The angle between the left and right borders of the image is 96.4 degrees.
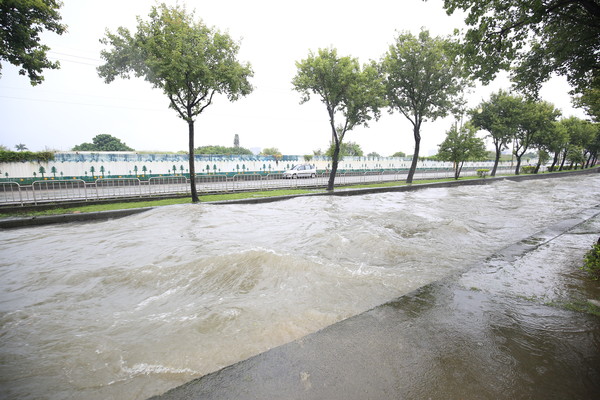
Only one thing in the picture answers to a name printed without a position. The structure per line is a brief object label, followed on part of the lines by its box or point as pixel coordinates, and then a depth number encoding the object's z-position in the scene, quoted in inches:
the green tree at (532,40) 257.3
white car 1110.7
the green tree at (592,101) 562.9
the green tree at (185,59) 436.5
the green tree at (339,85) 669.3
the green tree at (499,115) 1164.5
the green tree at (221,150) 3250.5
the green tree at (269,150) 3683.8
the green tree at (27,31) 370.0
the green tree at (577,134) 1657.2
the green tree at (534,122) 1217.5
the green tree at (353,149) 2959.4
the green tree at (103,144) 2839.6
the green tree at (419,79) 810.8
